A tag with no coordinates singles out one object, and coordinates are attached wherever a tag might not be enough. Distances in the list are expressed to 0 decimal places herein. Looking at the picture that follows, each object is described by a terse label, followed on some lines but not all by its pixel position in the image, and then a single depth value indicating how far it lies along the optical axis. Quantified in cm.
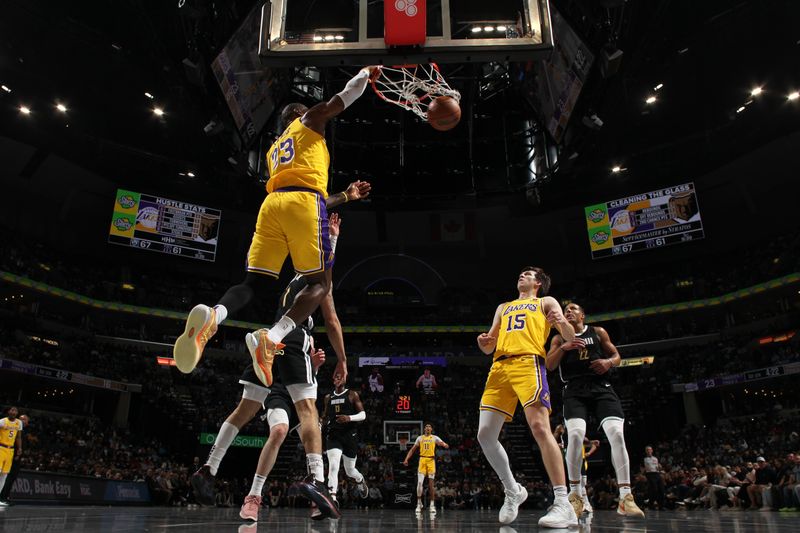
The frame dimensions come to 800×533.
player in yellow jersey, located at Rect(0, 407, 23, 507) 1042
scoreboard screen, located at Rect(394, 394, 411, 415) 2720
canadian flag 3306
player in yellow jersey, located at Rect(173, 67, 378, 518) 392
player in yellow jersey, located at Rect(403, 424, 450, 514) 1354
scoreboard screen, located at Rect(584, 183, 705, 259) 2625
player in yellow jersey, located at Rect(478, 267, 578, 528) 487
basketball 654
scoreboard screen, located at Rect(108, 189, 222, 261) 2705
